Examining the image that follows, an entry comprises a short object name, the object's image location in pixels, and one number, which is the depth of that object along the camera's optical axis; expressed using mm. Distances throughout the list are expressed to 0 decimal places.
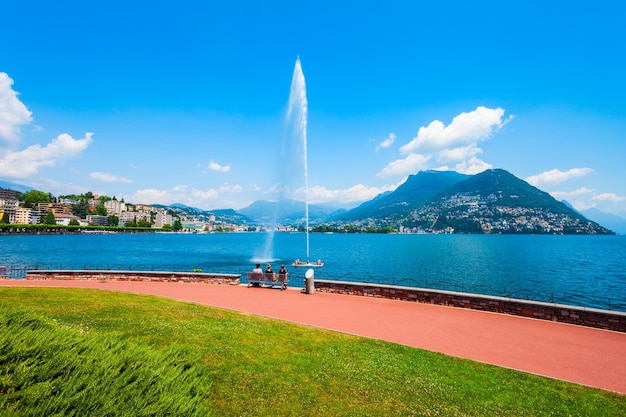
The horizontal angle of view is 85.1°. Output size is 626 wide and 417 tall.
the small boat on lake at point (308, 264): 52009
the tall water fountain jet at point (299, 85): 36188
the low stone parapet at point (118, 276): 22777
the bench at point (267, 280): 20328
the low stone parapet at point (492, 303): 12848
